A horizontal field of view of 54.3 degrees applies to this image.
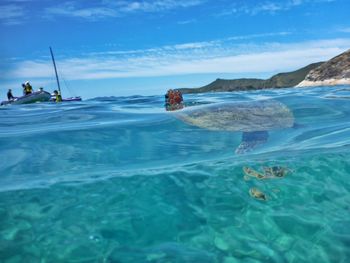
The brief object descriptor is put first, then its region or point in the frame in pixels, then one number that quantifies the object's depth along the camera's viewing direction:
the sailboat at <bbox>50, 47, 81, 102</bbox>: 31.33
